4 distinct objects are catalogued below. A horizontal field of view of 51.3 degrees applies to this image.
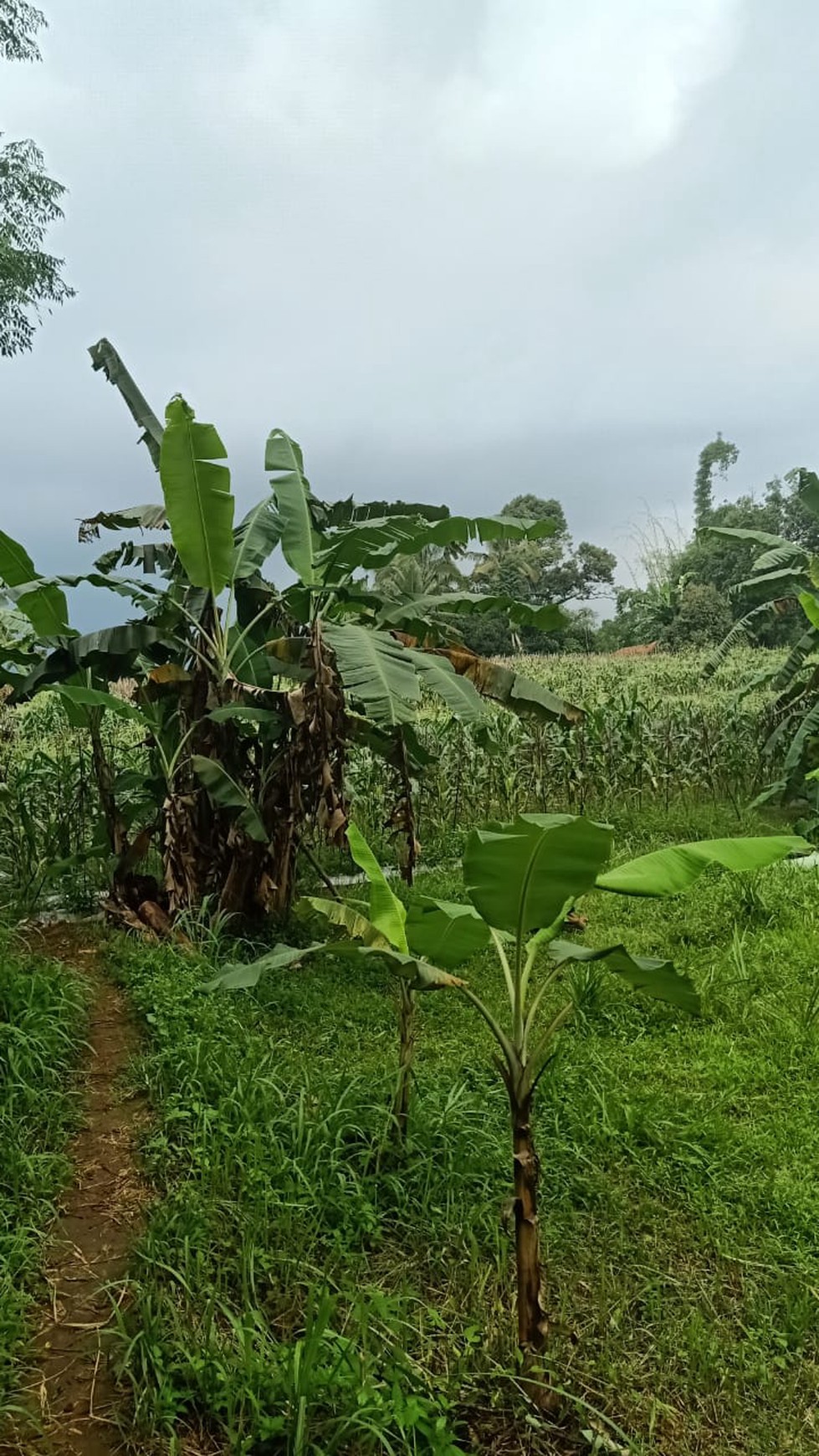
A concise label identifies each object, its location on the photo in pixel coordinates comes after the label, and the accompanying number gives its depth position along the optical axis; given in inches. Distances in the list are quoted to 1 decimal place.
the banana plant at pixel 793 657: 261.4
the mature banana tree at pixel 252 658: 154.1
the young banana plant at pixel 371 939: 69.4
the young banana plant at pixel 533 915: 64.2
